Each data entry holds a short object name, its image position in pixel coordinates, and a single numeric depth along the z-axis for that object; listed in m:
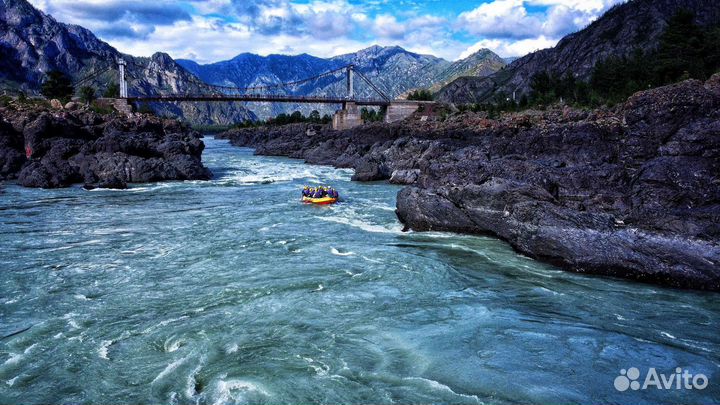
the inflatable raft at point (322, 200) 26.47
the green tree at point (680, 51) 43.53
